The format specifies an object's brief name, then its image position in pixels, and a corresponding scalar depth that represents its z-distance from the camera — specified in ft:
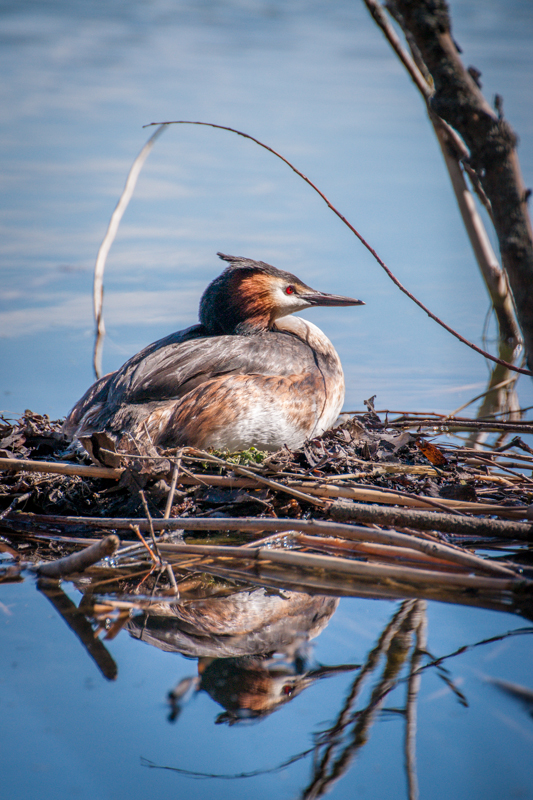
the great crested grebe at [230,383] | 22.80
